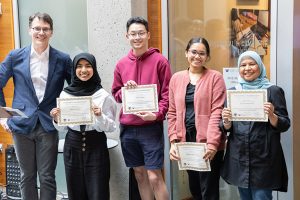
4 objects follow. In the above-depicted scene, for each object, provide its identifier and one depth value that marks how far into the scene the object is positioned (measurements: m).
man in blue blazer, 3.73
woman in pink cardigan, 3.23
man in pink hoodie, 3.52
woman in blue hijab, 3.02
